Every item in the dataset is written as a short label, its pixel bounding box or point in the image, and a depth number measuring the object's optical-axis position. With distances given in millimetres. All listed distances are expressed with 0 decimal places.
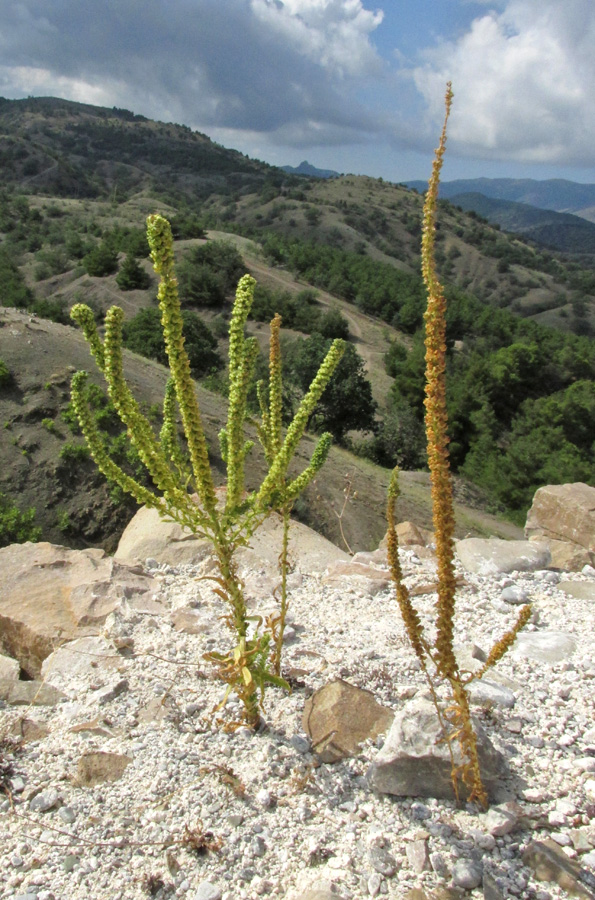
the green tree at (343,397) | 30375
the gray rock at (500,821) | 3072
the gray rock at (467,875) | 2834
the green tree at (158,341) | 29281
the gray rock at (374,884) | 2832
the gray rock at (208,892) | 2850
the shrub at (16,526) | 11547
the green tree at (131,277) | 44125
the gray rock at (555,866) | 2783
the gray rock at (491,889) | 2756
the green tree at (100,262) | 47094
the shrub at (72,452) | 13281
